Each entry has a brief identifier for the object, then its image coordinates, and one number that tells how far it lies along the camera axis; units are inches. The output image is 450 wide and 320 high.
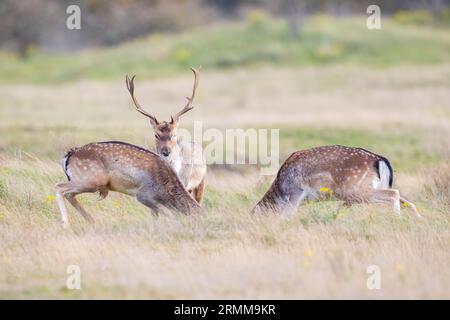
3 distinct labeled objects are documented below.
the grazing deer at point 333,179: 736.3
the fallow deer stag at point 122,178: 729.6
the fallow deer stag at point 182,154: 801.6
